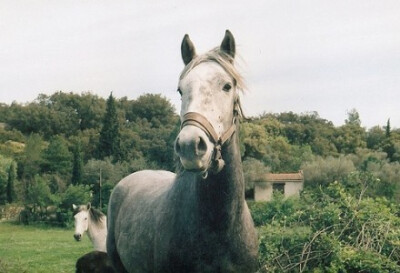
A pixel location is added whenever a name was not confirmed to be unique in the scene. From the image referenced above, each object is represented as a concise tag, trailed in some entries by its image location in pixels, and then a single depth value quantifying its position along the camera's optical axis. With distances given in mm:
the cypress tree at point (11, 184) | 34125
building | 33094
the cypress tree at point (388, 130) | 40438
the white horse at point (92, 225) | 12102
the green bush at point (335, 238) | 6355
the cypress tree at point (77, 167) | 32875
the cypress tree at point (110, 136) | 35844
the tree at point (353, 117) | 50816
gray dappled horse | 3062
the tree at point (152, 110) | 44438
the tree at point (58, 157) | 35844
